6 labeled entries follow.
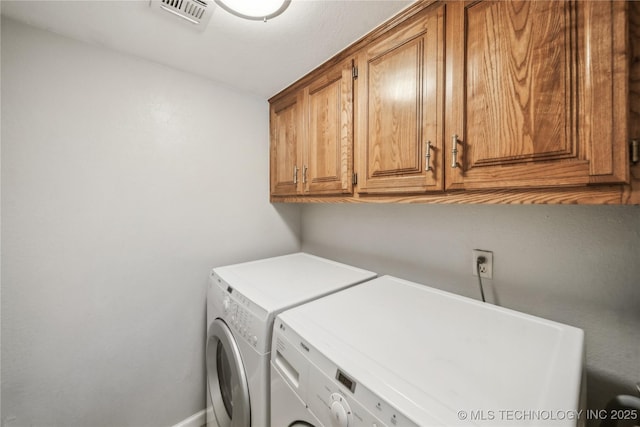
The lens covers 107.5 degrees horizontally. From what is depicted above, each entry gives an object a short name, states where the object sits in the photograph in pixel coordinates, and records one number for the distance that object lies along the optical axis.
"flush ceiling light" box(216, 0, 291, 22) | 0.85
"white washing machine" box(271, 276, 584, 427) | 0.49
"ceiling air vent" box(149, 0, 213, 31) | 0.89
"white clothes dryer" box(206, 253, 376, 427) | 0.87
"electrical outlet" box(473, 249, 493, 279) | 1.00
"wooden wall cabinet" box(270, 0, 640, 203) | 0.54
